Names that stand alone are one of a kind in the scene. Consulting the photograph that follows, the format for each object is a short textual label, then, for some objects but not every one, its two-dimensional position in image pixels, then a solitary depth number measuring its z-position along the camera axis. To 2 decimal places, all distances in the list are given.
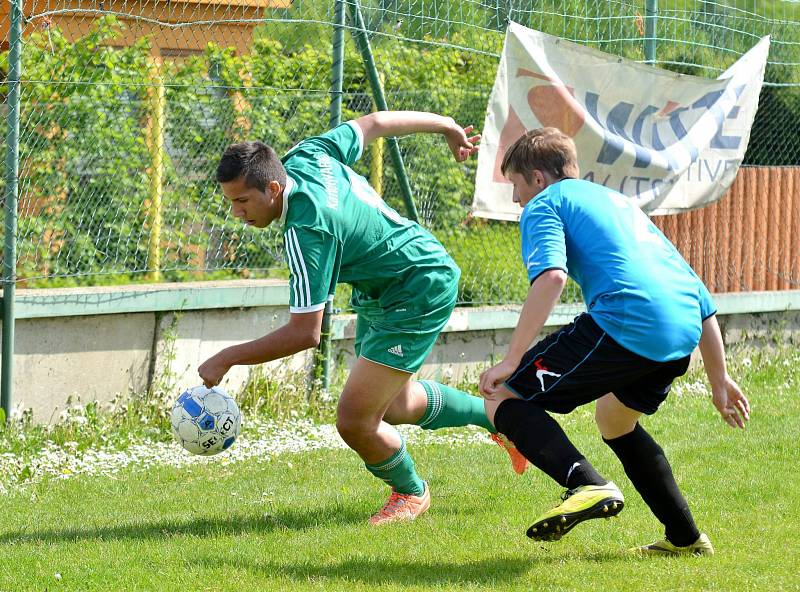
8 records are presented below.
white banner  16.72
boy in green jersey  9.46
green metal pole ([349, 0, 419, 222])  15.28
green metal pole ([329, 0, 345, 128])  15.38
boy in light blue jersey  8.11
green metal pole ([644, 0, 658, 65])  18.62
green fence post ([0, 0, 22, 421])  13.02
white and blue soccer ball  10.37
